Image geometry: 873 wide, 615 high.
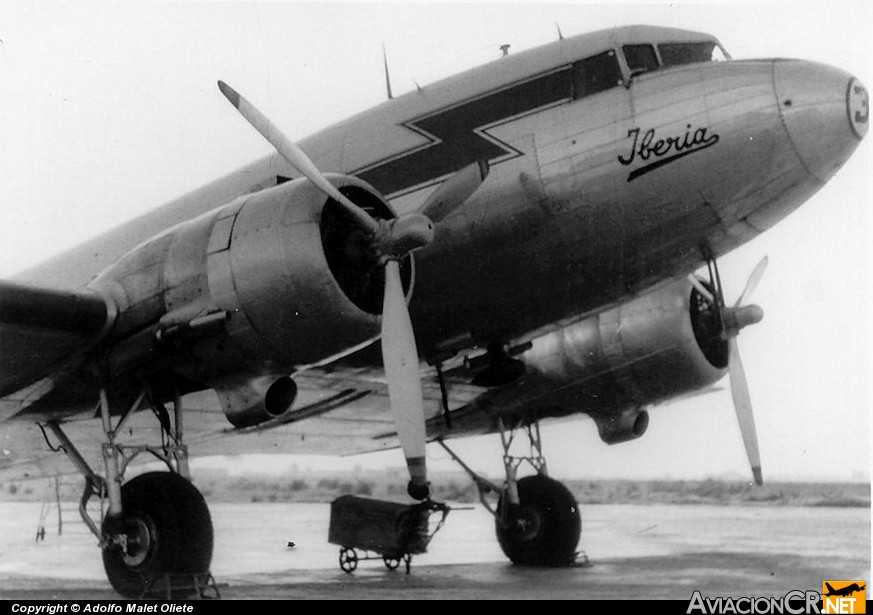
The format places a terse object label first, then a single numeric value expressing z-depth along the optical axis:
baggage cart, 8.55
